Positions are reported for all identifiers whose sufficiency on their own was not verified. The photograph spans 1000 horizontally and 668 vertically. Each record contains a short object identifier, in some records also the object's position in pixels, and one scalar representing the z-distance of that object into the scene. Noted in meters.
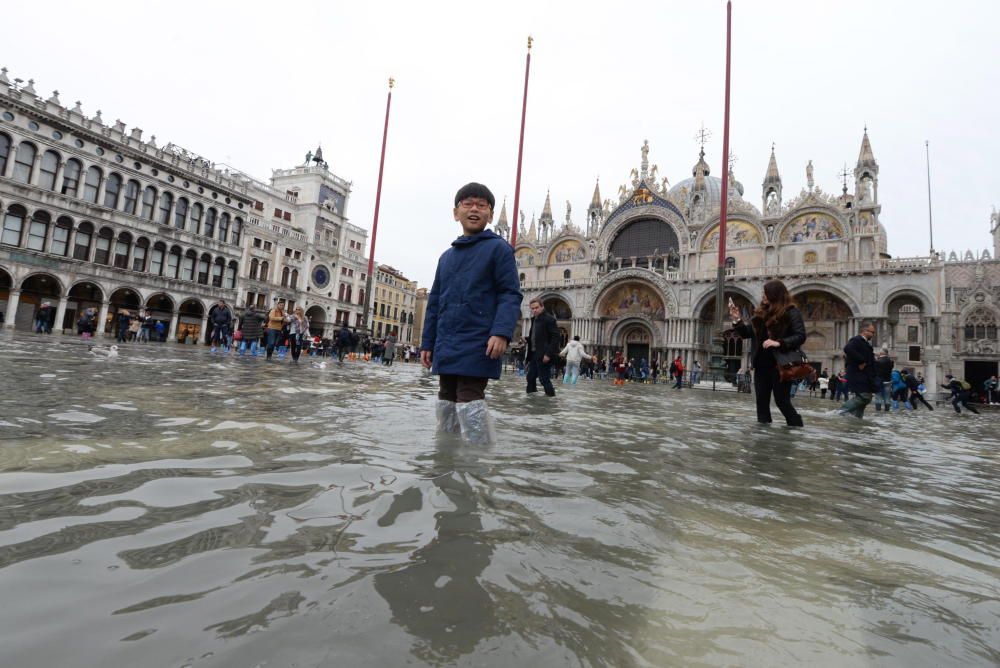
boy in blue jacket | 3.14
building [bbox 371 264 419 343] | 55.28
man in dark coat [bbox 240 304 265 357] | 15.09
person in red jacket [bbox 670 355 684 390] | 20.31
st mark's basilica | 28.81
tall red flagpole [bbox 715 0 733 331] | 15.91
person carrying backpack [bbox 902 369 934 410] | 13.38
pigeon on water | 8.95
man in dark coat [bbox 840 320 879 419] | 7.80
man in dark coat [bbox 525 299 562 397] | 8.20
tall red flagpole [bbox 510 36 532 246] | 20.02
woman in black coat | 5.38
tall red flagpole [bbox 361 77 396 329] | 23.18
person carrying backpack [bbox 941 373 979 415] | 14.31
